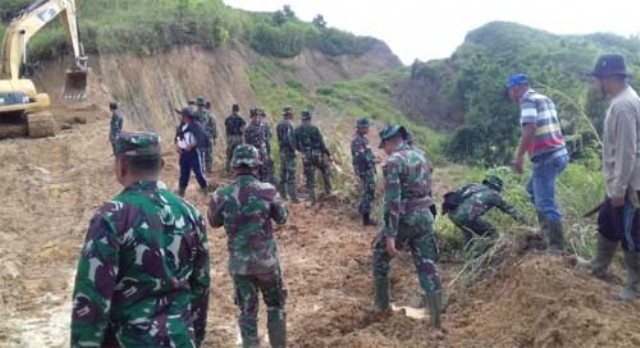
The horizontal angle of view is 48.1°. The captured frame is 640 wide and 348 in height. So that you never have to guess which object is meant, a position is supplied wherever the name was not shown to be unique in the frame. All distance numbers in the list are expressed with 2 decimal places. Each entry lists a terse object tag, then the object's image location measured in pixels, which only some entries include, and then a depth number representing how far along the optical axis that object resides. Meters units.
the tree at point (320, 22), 51.17
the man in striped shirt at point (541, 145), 6.43
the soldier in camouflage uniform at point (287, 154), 13.20
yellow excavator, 17.73
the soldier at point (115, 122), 14.35
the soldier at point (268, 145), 13.45
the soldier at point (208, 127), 14.80
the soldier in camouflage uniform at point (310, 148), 12.68
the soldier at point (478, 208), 7.46
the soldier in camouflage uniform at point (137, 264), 3.06
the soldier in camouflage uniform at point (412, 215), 6.00
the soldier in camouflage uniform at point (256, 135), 13.21
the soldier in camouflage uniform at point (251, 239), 5.45
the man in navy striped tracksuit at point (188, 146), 11.31
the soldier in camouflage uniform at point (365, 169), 11.45
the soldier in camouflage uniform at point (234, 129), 14.74
